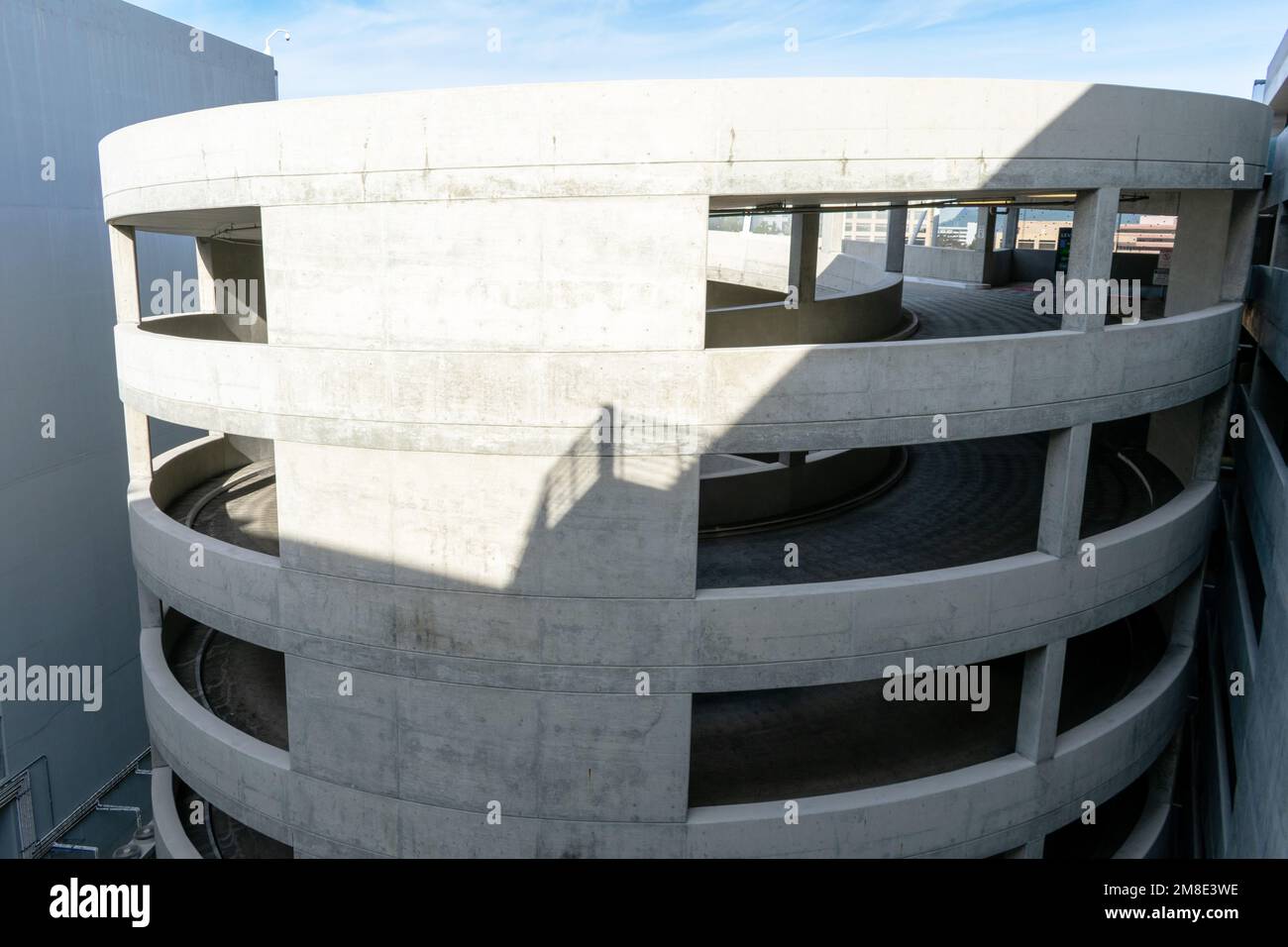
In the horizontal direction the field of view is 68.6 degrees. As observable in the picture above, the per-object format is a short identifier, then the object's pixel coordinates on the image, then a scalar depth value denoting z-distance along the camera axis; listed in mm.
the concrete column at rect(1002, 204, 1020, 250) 37600
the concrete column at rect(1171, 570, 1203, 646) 17906
